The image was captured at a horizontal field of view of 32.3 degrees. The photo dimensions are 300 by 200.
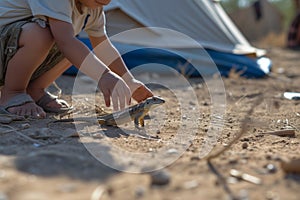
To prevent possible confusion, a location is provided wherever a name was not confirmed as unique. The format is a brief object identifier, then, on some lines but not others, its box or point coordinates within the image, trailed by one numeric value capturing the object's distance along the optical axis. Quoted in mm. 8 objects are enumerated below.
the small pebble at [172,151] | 1467
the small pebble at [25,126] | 1761
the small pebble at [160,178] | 1166
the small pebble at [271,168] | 1289
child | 1762
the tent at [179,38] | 3416
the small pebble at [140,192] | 1099
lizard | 1819
